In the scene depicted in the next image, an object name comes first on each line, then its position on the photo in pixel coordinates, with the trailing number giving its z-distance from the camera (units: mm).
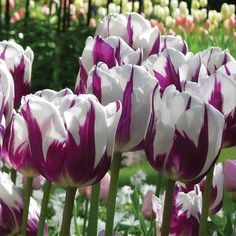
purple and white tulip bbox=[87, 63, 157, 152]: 1064
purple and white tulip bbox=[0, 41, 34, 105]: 1255
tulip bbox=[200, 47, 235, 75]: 1260
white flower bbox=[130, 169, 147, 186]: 2446
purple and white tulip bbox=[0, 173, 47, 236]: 1102
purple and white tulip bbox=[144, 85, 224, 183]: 1004
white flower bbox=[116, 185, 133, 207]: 2497
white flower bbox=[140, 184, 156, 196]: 2436
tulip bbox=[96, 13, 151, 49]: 1367
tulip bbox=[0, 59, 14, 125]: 1069
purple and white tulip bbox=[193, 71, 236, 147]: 1059
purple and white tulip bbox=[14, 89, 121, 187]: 990
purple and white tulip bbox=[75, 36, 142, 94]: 1254
